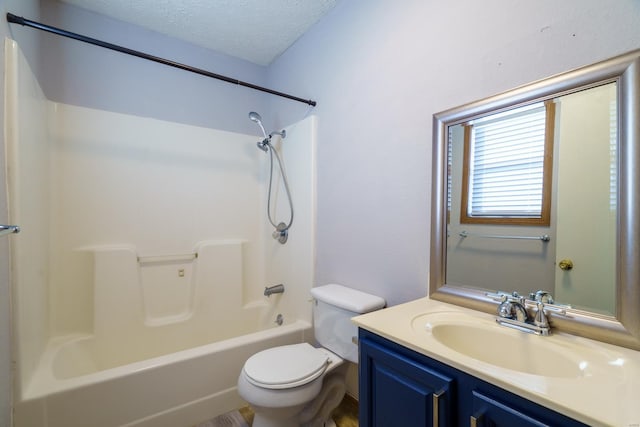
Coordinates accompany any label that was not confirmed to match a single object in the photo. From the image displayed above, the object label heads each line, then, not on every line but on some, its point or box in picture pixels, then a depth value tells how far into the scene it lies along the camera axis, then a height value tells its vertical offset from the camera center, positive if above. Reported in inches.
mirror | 31.7 +2.8
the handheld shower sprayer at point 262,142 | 79.7 +23.2
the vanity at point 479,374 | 23.1 -15.9
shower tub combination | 51.4 -14.0
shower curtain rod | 47.1 +31.2
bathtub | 48.4 -34.6
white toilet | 49.0 -29.3
